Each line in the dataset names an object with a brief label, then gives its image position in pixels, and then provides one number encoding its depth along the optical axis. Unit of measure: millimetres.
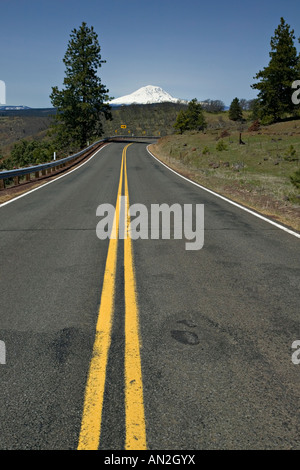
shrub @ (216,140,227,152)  31867
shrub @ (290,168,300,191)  14038
